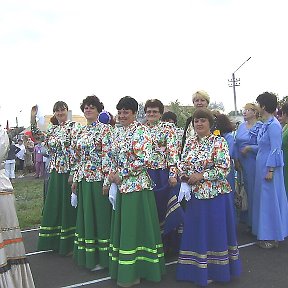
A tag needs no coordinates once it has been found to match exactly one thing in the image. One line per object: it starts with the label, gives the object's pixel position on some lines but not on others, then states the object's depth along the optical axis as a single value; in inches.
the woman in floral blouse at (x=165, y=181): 210.5
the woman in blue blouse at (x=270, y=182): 221.9
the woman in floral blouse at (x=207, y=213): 172.6
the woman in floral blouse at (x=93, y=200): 197.5
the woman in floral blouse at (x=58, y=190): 225.3
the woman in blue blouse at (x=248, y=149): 253.3
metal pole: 1160.8
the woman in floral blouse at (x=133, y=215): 173.3
